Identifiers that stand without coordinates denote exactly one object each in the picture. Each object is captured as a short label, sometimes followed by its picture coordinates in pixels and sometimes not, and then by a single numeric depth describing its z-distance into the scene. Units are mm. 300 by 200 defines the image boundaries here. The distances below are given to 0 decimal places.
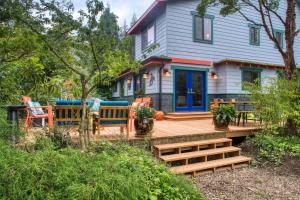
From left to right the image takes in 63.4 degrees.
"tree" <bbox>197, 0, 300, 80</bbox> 6707
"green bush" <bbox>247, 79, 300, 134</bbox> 6262
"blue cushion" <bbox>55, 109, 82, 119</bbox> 4891
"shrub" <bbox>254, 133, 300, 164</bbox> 5633
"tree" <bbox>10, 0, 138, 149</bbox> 3846
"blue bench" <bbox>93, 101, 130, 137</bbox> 5262
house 10336
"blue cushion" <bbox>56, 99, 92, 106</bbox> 4988
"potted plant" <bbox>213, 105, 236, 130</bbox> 6242
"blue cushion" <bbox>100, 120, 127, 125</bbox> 5287
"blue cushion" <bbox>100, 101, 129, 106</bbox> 5525
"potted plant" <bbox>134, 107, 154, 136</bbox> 5336
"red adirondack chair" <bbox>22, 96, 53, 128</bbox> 5775
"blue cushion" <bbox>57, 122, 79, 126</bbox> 4957
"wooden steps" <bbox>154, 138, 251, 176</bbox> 4838
